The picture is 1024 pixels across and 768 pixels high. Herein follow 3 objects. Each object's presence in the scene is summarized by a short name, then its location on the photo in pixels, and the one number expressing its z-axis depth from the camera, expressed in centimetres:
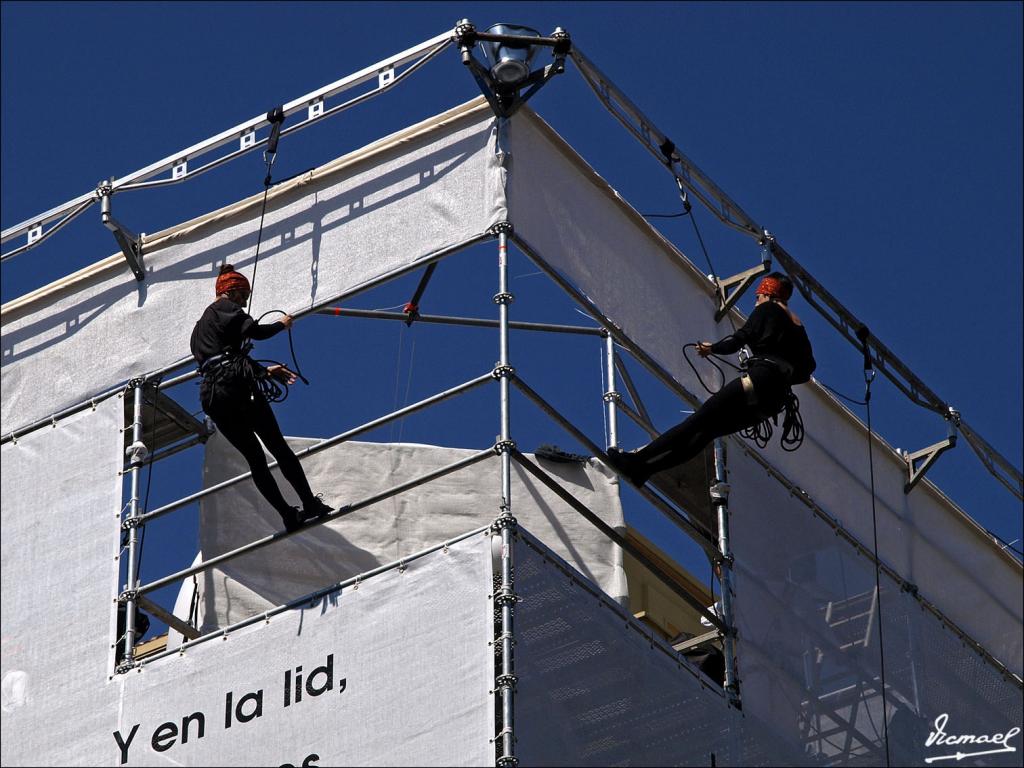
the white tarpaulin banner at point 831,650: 2033
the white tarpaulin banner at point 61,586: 1925
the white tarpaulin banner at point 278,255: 1973
